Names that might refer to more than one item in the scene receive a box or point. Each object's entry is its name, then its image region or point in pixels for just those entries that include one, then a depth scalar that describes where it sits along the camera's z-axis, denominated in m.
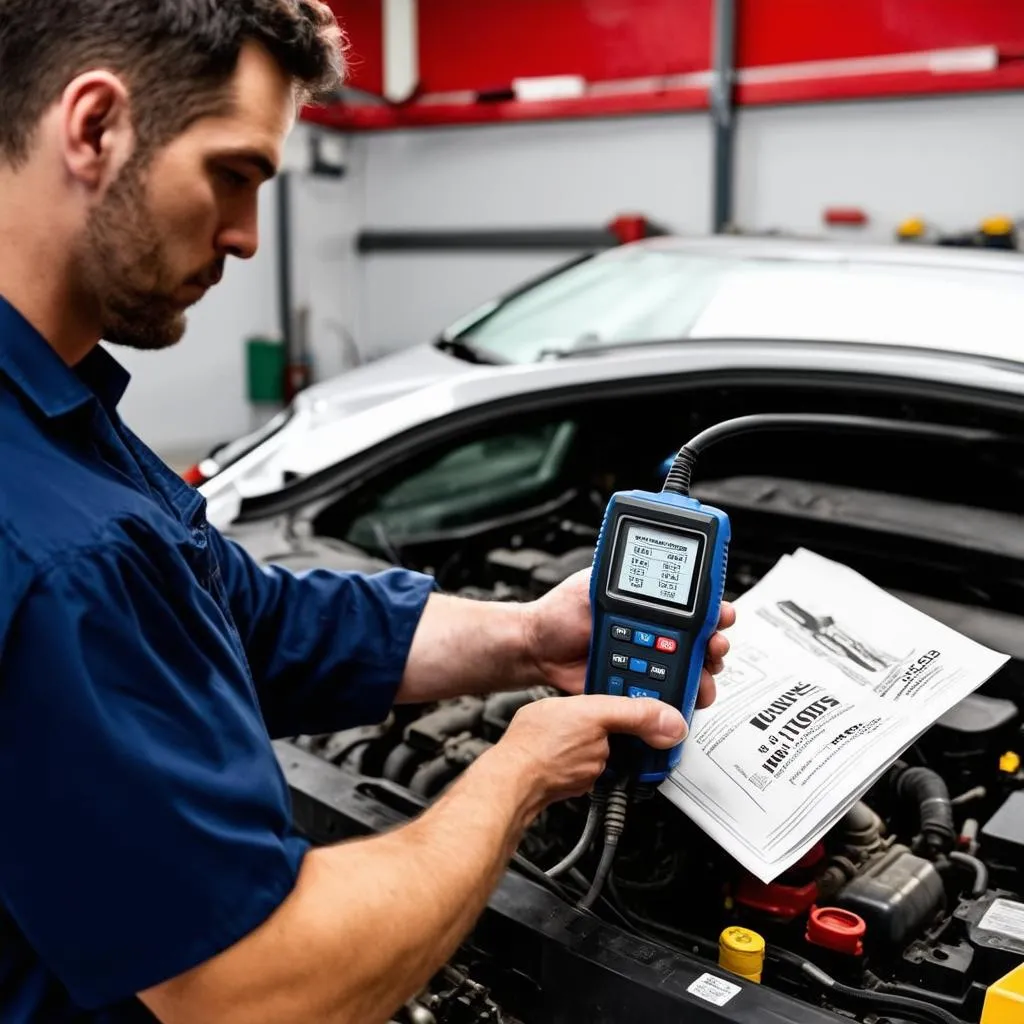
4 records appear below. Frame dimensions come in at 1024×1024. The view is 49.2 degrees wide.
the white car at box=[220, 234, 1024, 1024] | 0.95
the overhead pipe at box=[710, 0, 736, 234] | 4.46
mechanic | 0.66
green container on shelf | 5.39
